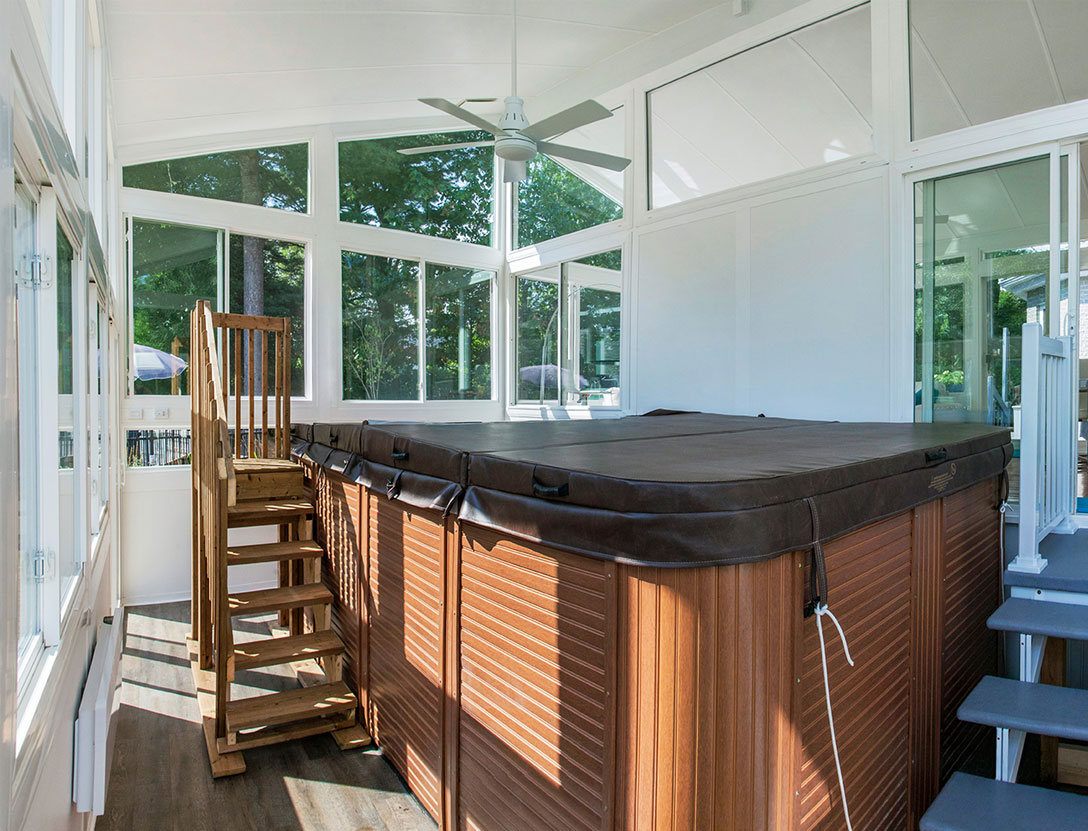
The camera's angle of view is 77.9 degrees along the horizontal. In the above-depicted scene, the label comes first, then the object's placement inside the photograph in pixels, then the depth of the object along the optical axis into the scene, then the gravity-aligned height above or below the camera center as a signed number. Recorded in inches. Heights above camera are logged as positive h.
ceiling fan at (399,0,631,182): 144.7 +61.7
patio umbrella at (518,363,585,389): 258.5 +13.2
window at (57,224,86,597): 72.0 -1.7
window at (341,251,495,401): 245.3 +30.5
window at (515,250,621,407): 241.0 +28.9
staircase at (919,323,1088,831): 69.2 -28.2
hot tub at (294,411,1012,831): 56.5 -22.5
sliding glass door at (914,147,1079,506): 137.9 +28.1
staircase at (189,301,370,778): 109.7 -33.9
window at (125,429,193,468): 200.2 -11.6
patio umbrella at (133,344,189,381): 200.1 +13.6
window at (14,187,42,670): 56.6 -2.1
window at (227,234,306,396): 219.6 +42.0
